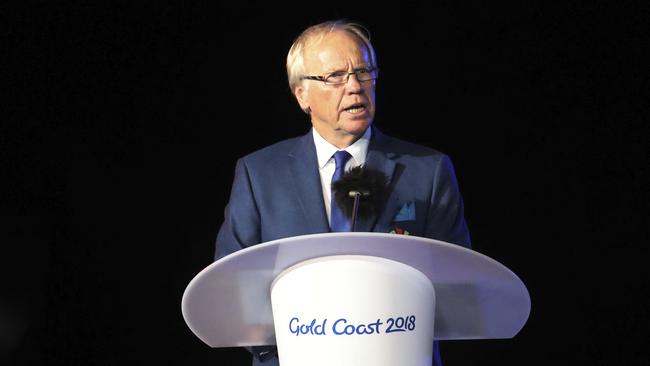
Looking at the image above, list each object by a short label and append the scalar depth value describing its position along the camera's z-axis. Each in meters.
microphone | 6.23
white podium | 5.94
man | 6.59
